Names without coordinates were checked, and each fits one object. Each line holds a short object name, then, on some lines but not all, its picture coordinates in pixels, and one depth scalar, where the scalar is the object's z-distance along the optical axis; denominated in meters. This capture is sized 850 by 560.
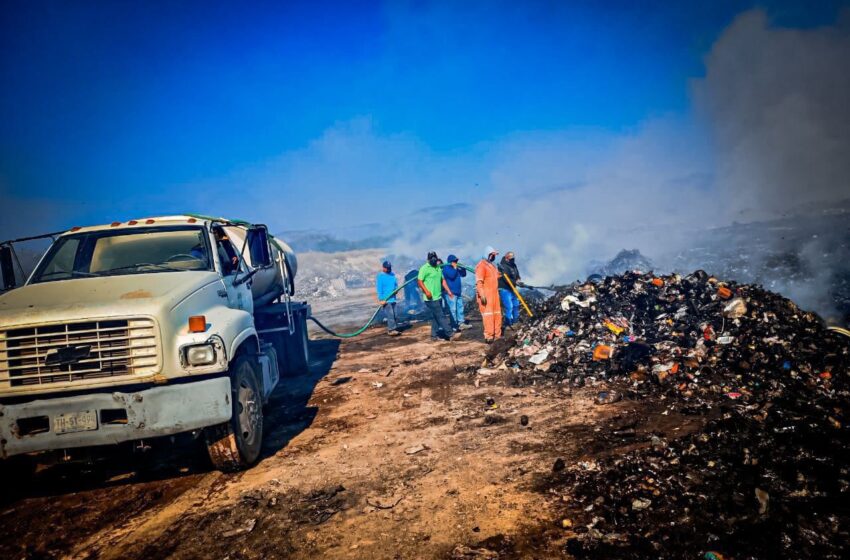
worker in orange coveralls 9.03
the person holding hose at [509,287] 10.57
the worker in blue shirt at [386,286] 11.62
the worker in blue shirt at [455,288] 10.61
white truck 3.37
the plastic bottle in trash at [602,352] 6.41
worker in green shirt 9.88
